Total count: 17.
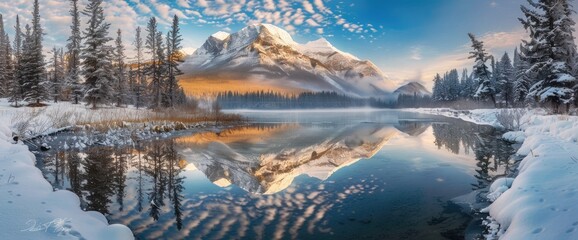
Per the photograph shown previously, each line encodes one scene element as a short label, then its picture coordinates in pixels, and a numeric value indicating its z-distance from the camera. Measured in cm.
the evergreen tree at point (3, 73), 5251
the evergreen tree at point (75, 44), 4731
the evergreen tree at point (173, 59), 5231
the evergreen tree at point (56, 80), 5753
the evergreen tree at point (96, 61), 4228
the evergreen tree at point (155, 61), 5321
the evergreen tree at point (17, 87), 4355
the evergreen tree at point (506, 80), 6900
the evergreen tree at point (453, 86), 10844
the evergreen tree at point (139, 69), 6731
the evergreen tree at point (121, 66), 6275
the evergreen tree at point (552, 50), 2692
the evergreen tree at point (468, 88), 9446
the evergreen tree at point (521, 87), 5994
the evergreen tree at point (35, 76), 4209
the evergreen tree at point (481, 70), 5784
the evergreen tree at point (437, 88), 11900
